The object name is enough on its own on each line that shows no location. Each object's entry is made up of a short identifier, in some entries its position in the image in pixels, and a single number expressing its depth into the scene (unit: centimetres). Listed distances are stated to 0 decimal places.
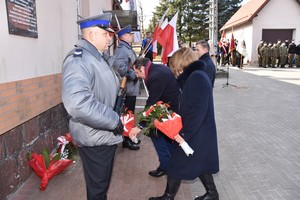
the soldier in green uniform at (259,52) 1816
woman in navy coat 219
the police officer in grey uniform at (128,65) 377
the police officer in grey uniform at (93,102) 166
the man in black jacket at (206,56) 364
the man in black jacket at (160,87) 280
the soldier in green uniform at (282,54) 1745
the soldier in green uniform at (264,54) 1779
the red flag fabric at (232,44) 1228
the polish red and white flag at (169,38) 424
